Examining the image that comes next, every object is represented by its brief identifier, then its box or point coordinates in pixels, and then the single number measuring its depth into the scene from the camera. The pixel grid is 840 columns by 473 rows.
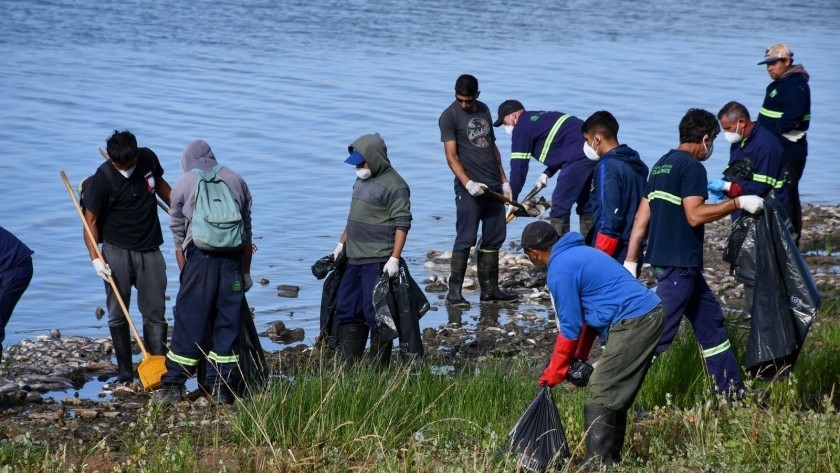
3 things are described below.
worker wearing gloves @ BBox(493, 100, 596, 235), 23.92
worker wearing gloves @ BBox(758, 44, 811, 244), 24.25
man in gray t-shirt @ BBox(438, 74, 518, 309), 23.33
